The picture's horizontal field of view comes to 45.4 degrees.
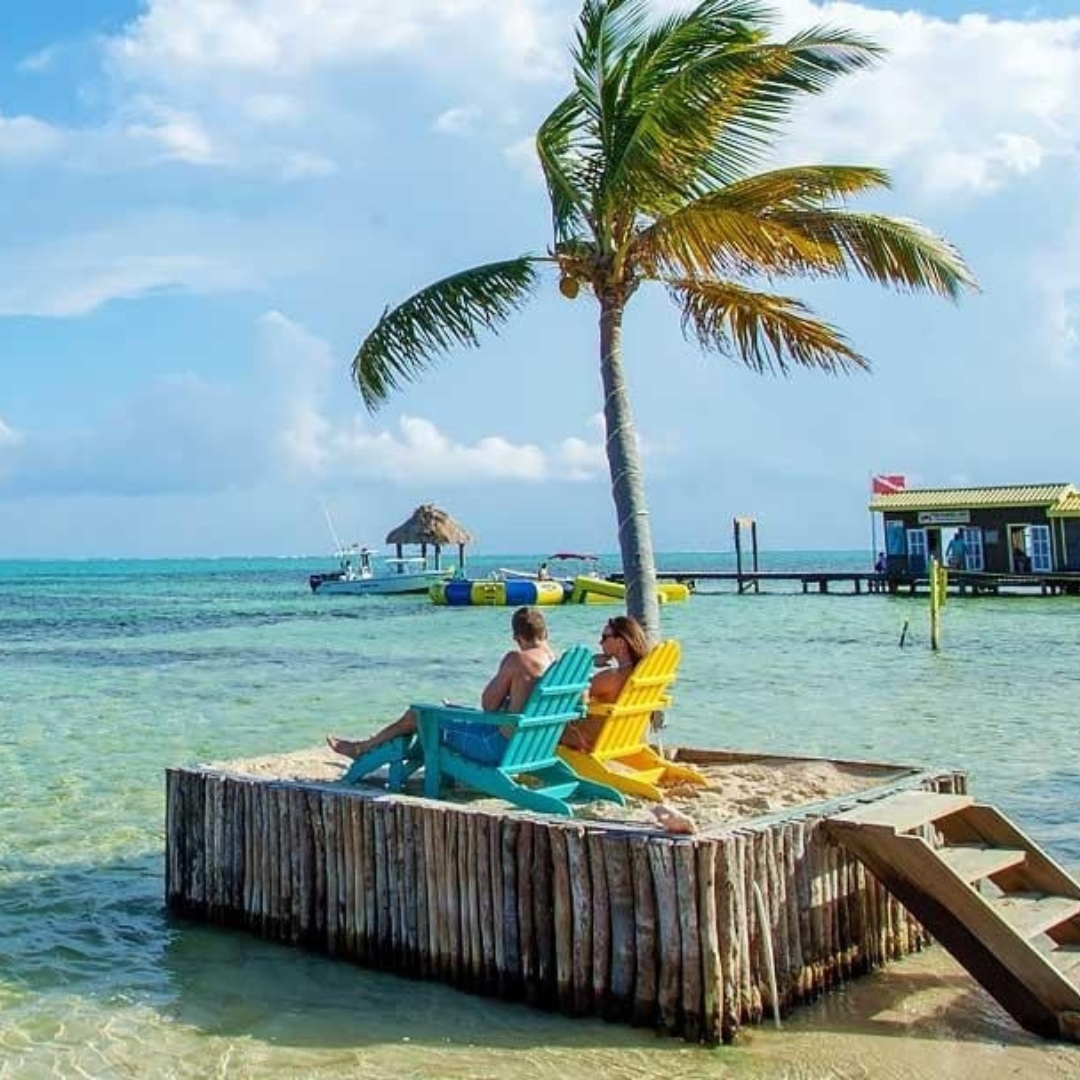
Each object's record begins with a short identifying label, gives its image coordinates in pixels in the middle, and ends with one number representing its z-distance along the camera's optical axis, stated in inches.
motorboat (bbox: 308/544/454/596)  2325.3
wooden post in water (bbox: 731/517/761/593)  2250.5
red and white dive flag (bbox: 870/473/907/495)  1974.7
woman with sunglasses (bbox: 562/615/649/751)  303.9
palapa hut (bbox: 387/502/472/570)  2393.0
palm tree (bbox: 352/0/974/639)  362.3
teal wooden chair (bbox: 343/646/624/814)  274.7
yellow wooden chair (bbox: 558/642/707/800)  300.2
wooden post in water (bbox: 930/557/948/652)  1061.3
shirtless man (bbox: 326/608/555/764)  282.2
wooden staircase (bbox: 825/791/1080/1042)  217.6
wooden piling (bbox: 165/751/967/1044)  215.5
